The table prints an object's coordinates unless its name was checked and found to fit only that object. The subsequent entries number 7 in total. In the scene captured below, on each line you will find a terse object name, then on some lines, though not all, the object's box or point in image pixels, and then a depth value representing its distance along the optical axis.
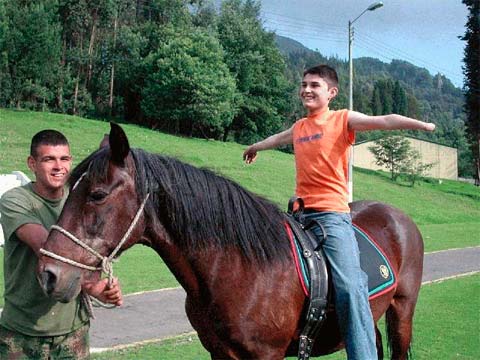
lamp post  19.77
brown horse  2.70
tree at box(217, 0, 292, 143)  57.91
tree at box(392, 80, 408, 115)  129.25
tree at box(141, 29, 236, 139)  47.00
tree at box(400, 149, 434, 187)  36.06
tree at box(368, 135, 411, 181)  36.88
